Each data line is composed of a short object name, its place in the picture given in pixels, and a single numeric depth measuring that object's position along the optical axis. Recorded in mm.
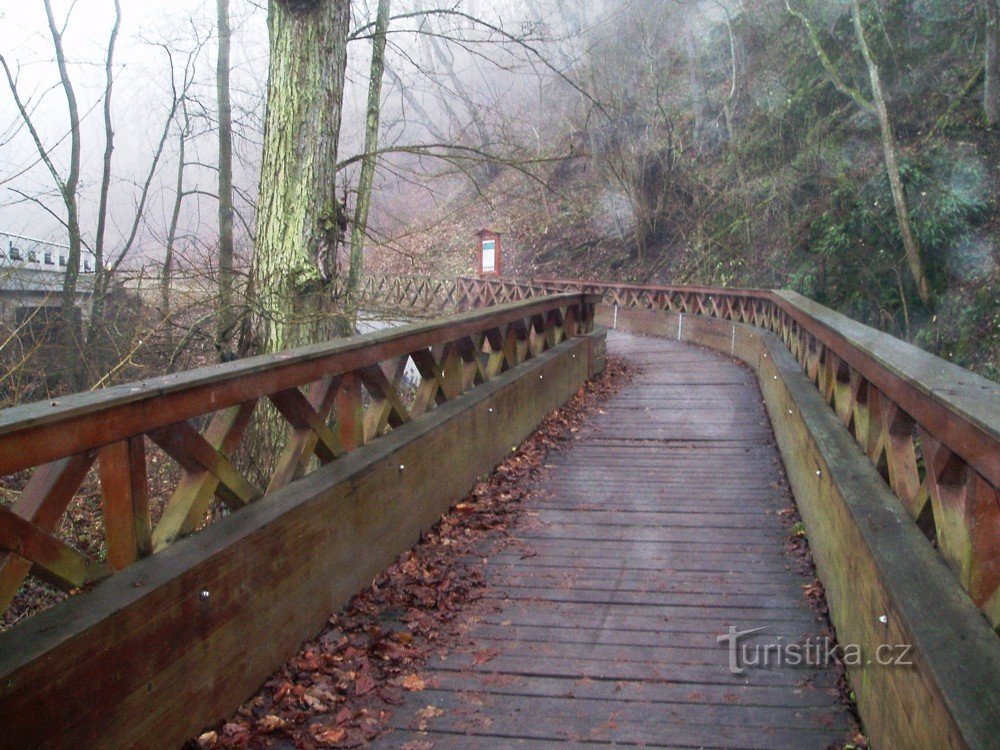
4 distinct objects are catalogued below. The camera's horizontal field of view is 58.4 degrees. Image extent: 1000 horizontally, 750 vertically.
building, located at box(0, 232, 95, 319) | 10711
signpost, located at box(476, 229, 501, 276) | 28172
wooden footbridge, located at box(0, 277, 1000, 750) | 2617
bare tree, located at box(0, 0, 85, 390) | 11695
